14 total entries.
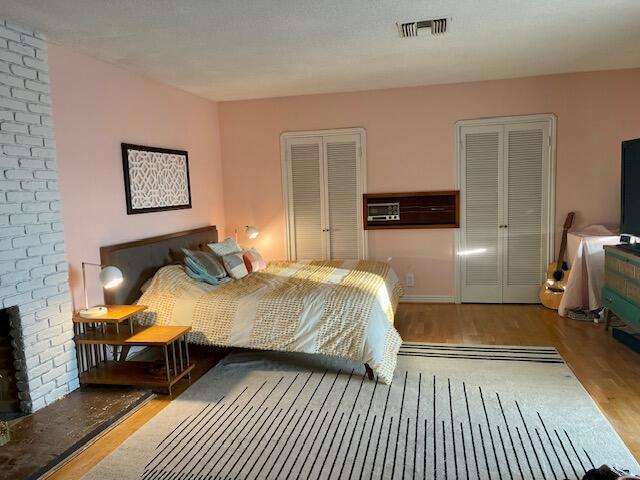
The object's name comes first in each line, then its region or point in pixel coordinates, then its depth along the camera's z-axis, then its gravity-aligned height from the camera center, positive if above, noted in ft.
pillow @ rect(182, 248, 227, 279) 13.30 -1.70
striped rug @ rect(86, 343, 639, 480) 7.81 -4.24
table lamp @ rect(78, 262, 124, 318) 10.78 -1.64
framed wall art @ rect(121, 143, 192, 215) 13.34 +0.75
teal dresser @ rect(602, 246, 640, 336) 11.67 -2.49
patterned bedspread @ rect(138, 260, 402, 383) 10.94 -2.69
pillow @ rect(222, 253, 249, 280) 14.16 -1.89
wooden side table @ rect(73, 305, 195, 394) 10.68 -3.38
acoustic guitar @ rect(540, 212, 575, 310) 16.19 -2.91
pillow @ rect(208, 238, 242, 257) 15.14 -1.46
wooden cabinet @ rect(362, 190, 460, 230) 17.43 -0.51
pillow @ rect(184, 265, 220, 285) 13.19 -2.00
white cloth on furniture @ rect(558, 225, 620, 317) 14.65 -2.48
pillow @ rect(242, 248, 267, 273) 14.96 -1.89
